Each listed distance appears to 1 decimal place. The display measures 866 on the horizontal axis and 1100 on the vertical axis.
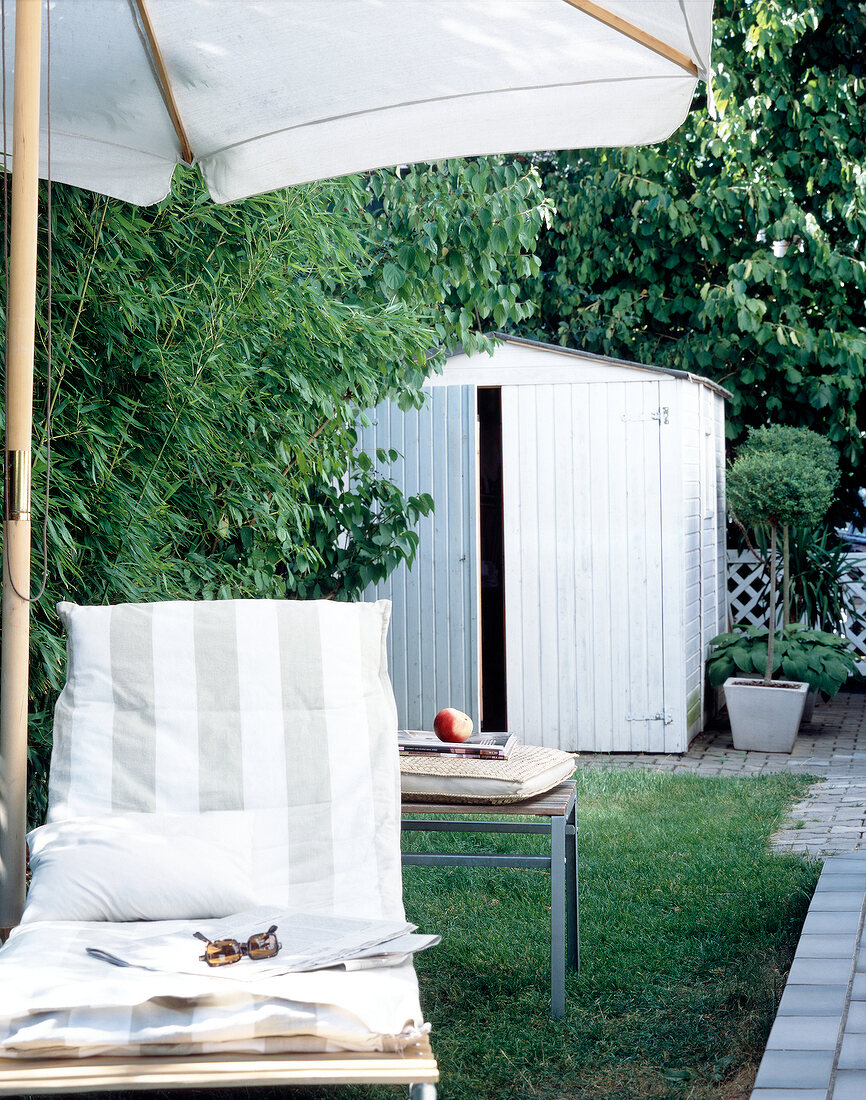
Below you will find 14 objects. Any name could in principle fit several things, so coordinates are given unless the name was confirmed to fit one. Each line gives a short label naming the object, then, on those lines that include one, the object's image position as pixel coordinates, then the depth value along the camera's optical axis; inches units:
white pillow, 88.0
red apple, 122.7
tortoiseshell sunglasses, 77.4
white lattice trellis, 343.0
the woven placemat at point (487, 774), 112.1
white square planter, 259.8
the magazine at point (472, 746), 120.2
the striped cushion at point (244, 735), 99.0
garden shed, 259.9
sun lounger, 69.5
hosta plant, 280.8
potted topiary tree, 260.8
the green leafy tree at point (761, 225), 340.2
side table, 112.7
